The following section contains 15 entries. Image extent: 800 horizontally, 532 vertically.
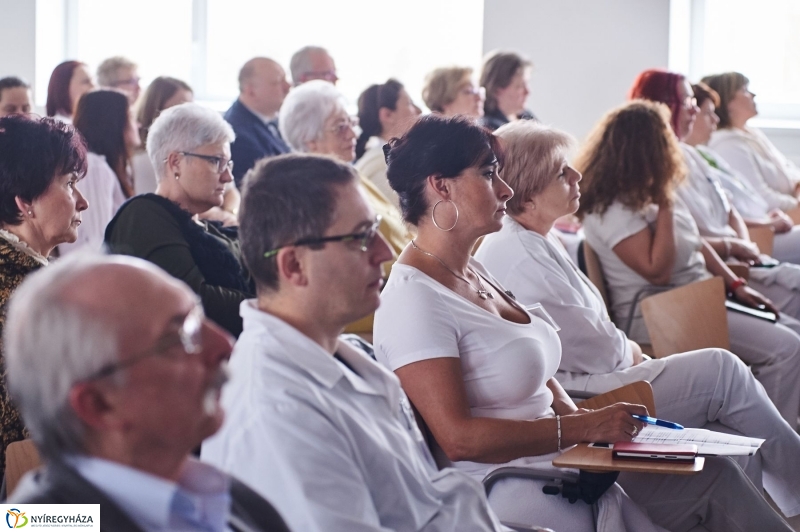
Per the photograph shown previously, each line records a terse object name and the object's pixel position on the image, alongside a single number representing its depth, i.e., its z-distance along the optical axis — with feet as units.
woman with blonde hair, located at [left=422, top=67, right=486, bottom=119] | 33.37
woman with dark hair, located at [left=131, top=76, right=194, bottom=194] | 28.79
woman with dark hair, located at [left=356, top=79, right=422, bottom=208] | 31.14
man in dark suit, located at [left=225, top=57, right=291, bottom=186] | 28.40
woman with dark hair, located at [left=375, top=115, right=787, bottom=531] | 11.36
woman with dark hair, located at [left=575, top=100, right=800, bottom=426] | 21.62
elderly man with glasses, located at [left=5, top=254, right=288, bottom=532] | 5.29
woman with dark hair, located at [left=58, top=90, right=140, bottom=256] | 23.69
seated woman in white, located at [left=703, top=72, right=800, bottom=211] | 35.54
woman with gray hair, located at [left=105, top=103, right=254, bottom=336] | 15.70
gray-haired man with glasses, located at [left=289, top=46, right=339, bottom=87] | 33.71
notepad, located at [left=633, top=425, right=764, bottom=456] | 11.44
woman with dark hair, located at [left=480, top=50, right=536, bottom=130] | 35.27
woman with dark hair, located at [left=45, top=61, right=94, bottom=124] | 33.15
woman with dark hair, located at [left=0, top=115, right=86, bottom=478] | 12.85
